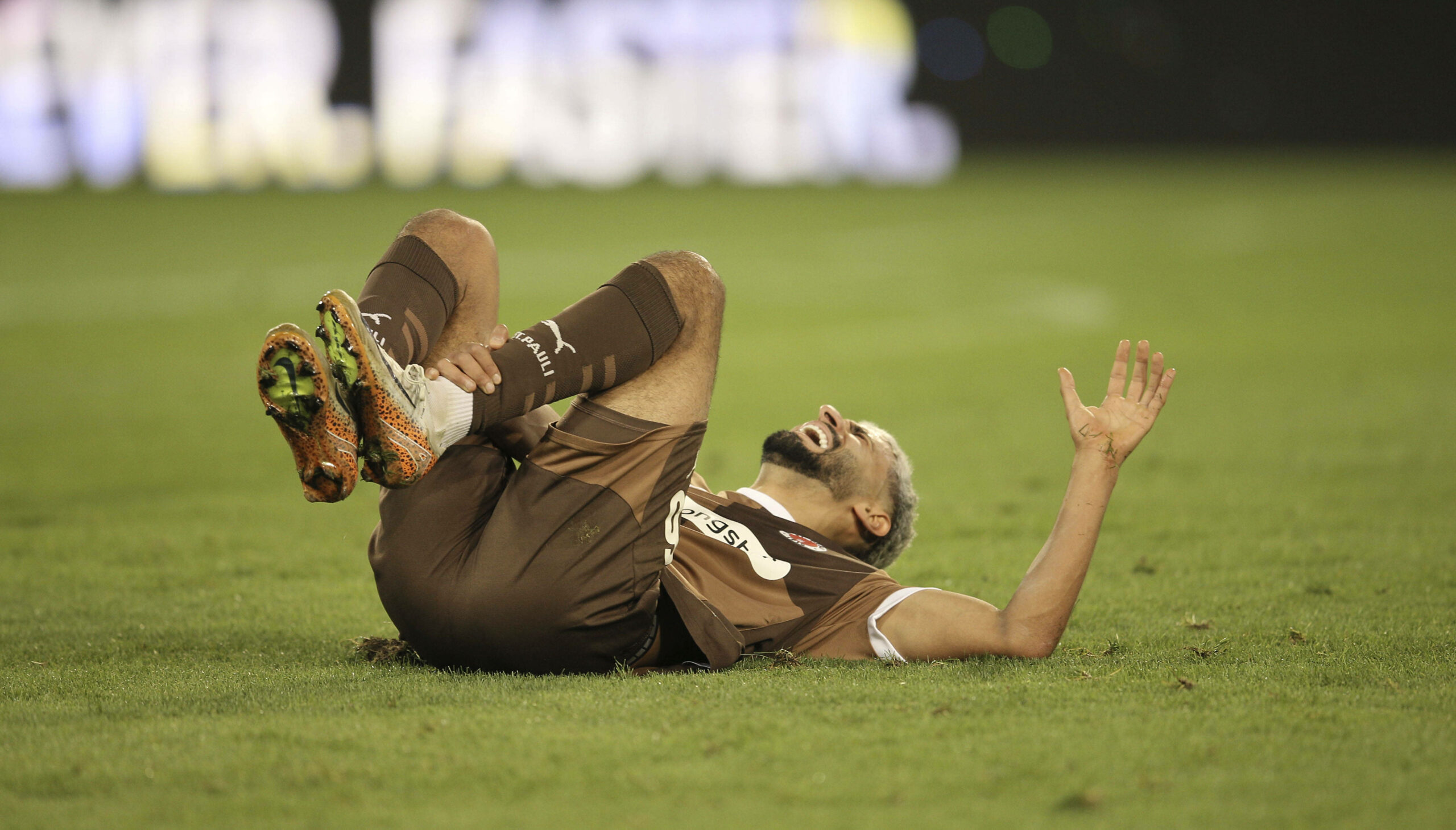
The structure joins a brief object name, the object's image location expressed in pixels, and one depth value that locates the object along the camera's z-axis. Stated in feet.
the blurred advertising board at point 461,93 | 145.59
